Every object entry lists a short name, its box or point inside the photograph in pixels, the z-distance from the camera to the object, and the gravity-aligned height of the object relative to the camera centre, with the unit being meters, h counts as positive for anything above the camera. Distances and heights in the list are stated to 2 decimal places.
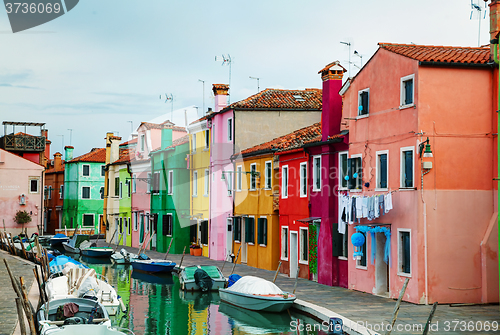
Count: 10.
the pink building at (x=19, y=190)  54.25 +0.48
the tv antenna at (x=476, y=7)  20.06 +6.20
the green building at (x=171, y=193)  40.81 +0.13
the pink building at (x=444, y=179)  18.66 +0.50
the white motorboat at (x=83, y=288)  20.39 -3.26
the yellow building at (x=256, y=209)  29.25 -0.76
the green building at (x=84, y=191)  64.75 +0.45
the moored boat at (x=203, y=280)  25.61 -3.61
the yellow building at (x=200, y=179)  37.59 +1.02
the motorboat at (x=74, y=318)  14.02 -3.23
